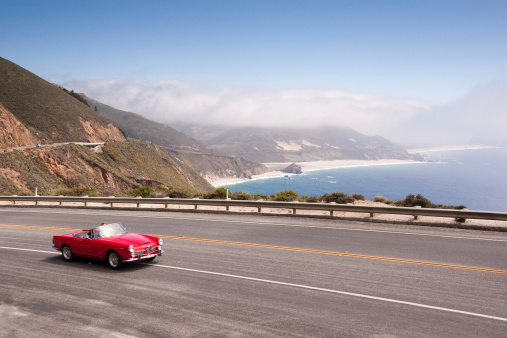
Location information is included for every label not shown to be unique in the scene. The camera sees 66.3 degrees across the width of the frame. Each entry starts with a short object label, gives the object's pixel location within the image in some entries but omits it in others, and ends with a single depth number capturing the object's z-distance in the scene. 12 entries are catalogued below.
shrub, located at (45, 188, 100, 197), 33.22
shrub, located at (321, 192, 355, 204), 24.59
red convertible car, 10.88
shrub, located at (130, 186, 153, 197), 36.03
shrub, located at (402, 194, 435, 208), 22.88
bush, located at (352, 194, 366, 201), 28.27
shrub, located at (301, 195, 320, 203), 26.14
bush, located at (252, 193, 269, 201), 28.74
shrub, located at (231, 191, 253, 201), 27.42
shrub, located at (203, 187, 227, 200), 27.83
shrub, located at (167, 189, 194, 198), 30.54
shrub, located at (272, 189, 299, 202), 26.40
